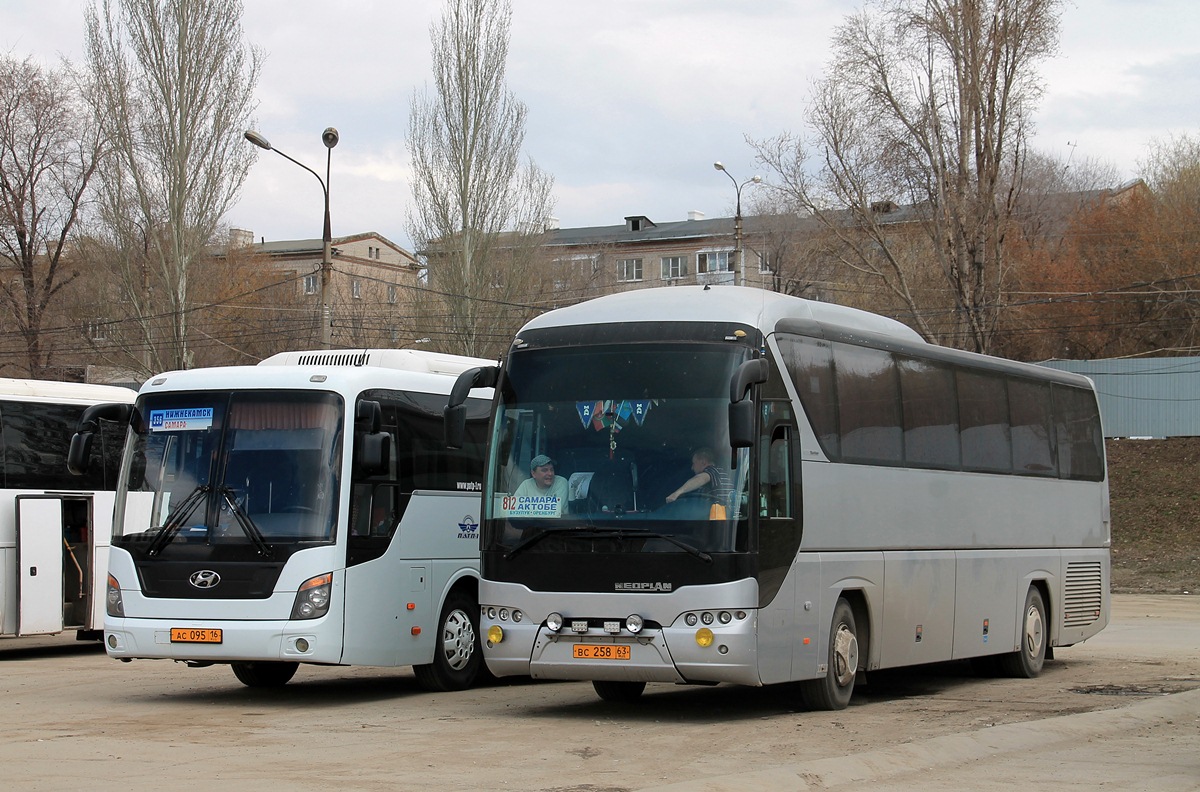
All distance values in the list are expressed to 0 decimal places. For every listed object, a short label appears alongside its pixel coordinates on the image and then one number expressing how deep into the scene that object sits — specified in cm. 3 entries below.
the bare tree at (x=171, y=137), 4484
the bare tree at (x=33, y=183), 5066
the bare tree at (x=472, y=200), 4809
